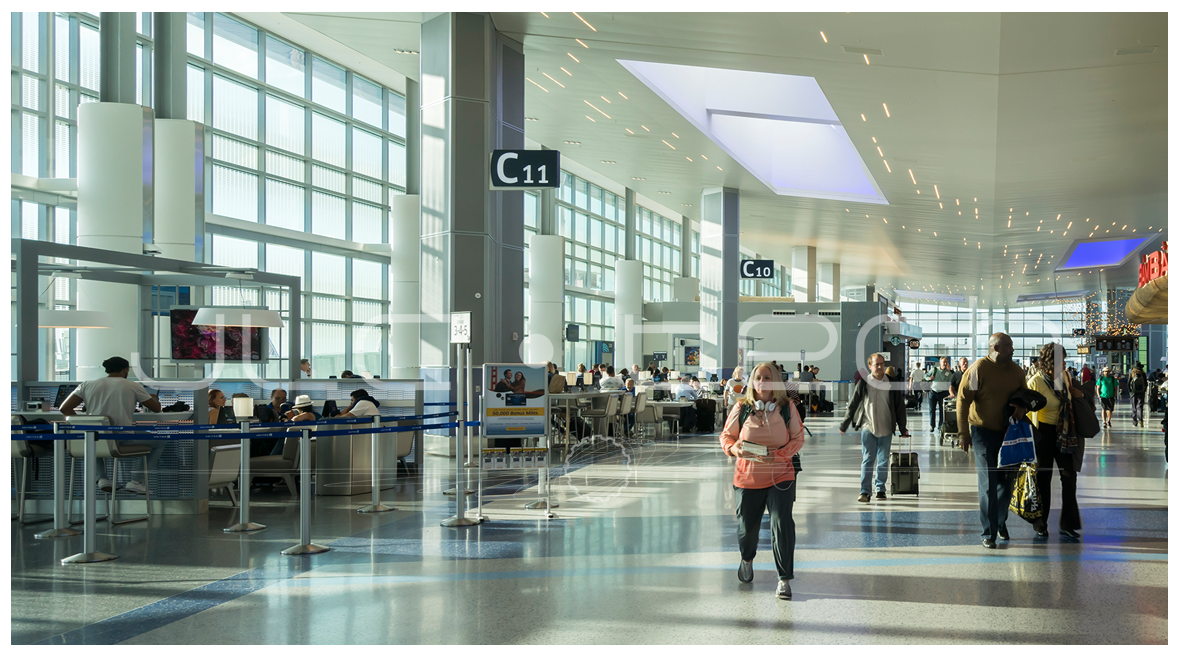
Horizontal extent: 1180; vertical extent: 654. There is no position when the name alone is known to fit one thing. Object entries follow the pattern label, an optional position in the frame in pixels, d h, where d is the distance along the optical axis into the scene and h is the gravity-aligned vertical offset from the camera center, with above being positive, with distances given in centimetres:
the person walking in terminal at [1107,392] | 1808 -119
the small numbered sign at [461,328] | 860 +6
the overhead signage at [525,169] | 1131 +211
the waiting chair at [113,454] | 761 -103
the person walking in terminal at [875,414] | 847 -75
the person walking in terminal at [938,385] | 1861 -105
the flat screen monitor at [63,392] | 855 -57
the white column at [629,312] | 3262 +82
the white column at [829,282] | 4247 +256
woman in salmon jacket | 500 -67
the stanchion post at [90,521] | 611 -129
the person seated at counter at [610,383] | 1659 -90
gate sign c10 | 2505 +185
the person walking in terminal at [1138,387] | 2098 -119
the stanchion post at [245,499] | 714 -132
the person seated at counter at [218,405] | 971 -79
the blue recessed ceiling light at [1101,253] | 2675 +264
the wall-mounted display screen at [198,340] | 1191 -9
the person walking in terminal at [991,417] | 637 -58
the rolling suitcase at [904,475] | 880 -136
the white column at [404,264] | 2070 +161
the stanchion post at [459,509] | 725 -143
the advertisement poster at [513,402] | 809 -61
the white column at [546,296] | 2622 +111
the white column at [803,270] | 3584 +259
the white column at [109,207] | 1286 +181
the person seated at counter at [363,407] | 931 -76
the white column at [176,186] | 1444 +238
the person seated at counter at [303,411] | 908 -80
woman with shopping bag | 668 -82
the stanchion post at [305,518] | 625 -129
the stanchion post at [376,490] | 799 -140
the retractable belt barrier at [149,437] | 623 -86
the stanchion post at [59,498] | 693 -129
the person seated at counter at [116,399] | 780 -58
